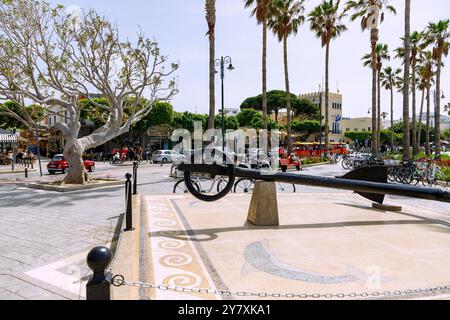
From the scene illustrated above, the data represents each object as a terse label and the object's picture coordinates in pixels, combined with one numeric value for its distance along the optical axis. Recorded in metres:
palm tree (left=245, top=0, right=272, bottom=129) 21.50
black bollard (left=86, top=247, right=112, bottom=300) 2.20
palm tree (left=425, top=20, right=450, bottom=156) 25.44
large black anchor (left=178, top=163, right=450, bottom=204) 6.03
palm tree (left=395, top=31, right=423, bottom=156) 26.88
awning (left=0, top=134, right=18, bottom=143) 29.88
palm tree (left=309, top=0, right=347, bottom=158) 27.81
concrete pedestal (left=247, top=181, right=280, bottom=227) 6.52
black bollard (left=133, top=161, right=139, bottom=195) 9.61
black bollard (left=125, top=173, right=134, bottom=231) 6.18
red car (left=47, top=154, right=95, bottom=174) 19.98
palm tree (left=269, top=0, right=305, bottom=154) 24.69
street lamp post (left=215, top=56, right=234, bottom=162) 20.00
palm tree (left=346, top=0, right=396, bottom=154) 23.64
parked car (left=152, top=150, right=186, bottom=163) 30.64
